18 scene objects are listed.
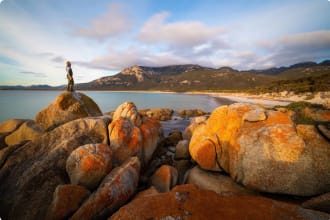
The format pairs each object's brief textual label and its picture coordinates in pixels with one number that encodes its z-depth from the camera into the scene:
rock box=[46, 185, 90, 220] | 4.06
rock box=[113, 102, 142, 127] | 8.72
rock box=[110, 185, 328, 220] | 3.17
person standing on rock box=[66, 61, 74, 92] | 12.51
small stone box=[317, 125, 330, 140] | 5.03
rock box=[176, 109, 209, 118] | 32.62
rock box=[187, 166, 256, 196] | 5.73
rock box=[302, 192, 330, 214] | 3.63
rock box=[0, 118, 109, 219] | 4.72
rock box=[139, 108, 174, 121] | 28.21
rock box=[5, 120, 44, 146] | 9.05
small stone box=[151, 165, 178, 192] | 6.05
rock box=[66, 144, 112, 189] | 5.04
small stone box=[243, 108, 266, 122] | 6.07
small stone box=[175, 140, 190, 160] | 9.10
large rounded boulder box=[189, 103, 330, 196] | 4.80
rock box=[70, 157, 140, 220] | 4.00
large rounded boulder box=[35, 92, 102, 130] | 10.83
